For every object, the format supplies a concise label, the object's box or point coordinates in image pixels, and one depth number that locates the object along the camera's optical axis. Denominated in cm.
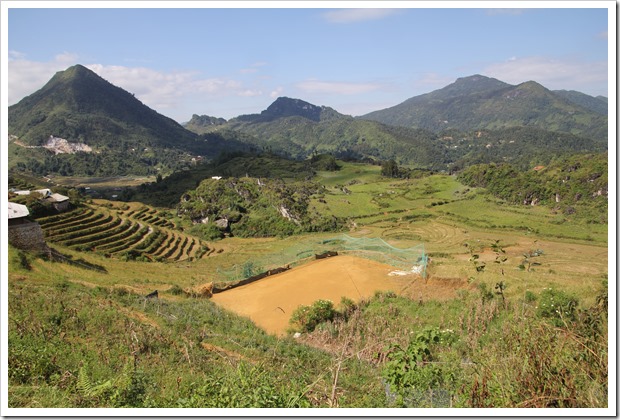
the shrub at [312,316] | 1346
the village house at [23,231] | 1973
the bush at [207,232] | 5662
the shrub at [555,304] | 949
